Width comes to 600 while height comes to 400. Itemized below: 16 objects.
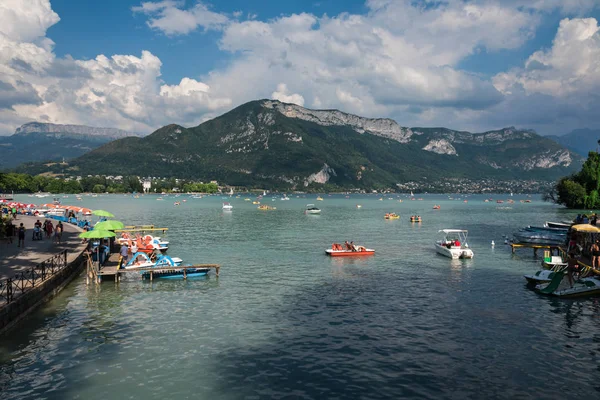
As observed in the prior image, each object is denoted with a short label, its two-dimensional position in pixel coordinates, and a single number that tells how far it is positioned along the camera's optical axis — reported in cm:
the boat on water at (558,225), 7129
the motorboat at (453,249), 5089
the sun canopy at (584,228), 3919
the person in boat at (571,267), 3387
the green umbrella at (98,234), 3731
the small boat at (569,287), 3222
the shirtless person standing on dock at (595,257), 3462
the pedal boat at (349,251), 5285
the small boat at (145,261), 3906
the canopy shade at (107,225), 4067
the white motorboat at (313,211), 14545
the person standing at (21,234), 4488
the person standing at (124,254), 4095
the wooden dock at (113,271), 3665
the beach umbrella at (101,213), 5507
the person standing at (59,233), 4980
